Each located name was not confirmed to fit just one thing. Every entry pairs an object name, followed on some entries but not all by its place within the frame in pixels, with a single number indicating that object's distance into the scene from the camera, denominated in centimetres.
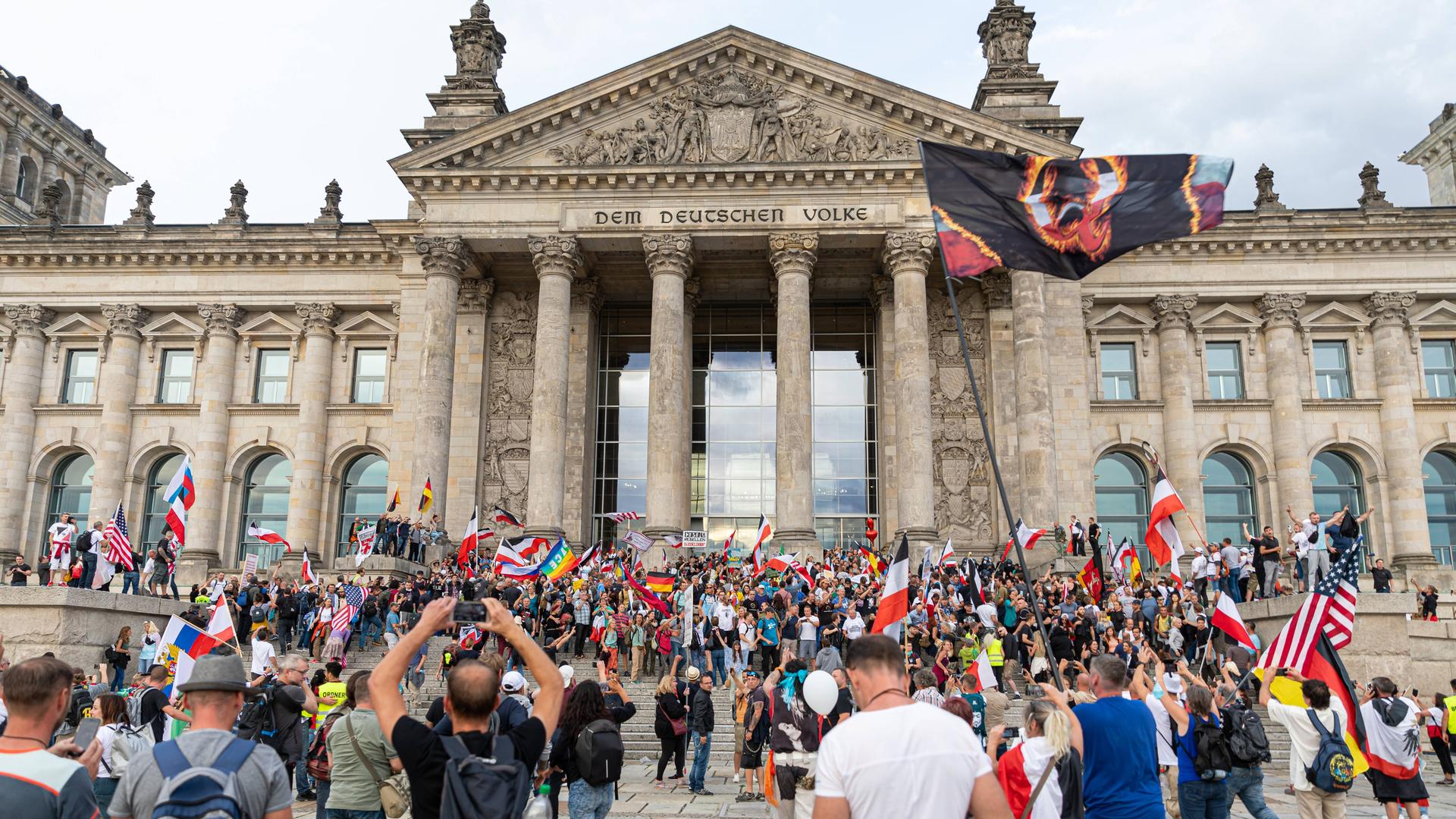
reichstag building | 3412
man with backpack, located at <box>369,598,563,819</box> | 468
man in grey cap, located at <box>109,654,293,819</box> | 463
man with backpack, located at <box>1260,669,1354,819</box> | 962
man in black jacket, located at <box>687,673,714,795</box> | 1456
